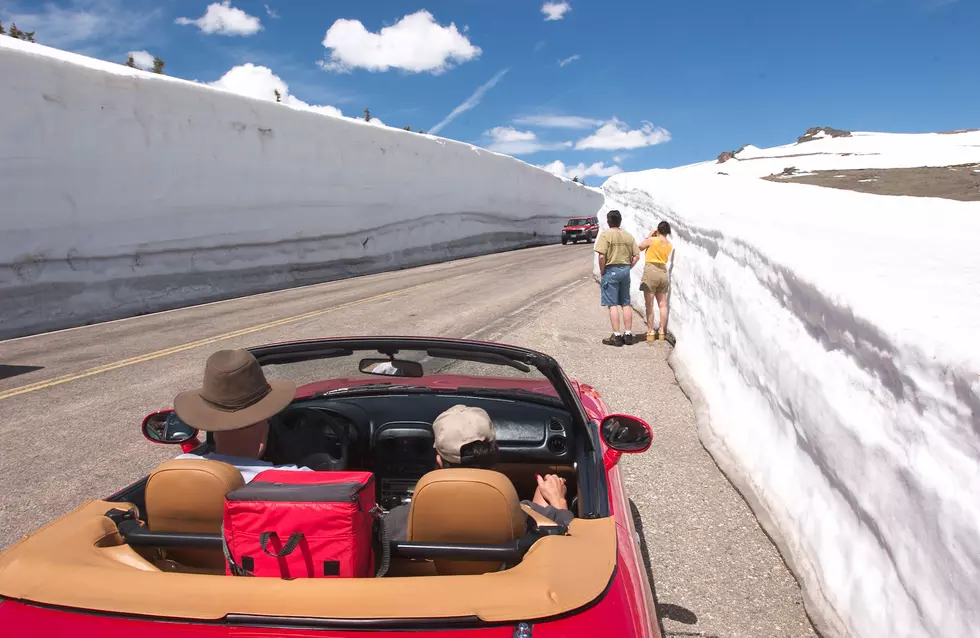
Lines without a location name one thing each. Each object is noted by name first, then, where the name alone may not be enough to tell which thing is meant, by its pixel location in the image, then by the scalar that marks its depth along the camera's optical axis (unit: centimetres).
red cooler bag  160
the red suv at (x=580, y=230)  3634
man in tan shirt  927
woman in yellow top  920
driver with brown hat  222
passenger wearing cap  219
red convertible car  150
